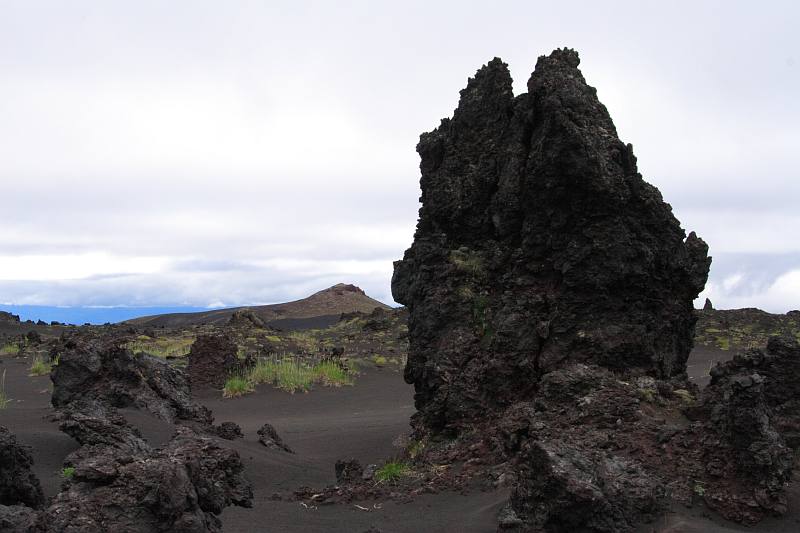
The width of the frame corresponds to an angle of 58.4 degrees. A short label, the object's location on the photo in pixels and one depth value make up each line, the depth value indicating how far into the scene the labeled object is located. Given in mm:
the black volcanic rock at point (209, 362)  16125
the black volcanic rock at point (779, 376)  5551
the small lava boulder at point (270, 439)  8830
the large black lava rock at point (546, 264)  6613
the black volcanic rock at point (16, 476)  4762
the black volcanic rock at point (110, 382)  8844
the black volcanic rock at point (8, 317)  38506
